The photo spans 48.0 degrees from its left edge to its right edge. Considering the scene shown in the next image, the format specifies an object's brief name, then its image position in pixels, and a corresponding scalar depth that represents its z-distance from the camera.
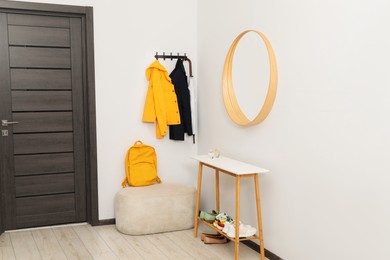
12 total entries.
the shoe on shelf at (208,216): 3.62
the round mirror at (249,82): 3.20
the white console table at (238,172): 3.11
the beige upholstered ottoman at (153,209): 3.86
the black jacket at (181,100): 4.33
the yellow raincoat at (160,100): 4.20
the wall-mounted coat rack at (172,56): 4.31
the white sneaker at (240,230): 3.21
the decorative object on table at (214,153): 3.74
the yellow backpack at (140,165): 4.19
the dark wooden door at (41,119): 3.92
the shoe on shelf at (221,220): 3.39
